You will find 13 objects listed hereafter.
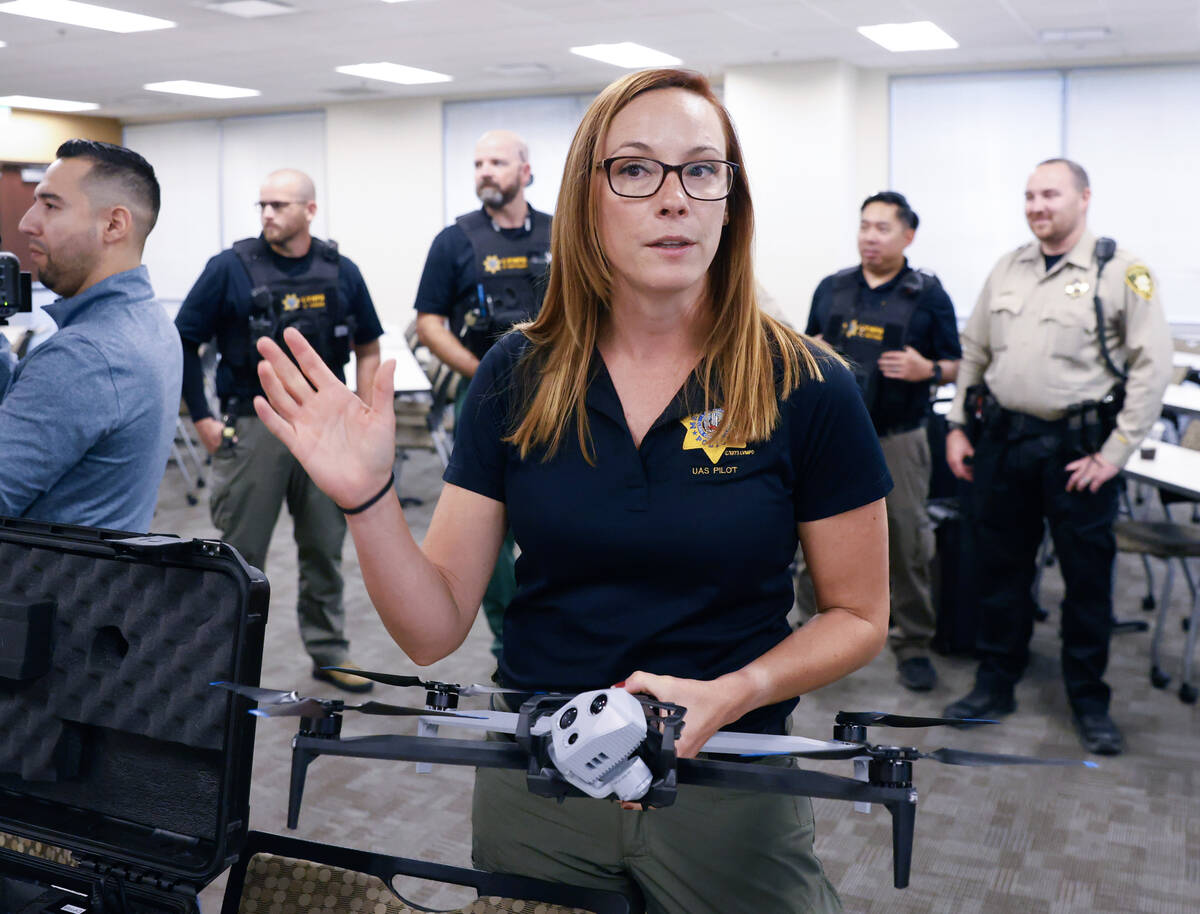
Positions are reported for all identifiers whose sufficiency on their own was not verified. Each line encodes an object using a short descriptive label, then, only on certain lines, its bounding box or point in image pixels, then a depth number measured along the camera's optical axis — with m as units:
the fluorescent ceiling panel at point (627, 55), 8.87
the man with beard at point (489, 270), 3.66
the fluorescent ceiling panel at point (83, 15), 7.30
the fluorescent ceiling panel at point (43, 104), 12.16
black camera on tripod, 1.71
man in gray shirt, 1.71
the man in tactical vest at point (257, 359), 3.47
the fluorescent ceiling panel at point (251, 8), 7.21
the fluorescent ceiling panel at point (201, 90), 10.98
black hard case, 1.07
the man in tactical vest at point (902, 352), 3.70
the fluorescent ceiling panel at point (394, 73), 9.82
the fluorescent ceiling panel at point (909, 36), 7.96
